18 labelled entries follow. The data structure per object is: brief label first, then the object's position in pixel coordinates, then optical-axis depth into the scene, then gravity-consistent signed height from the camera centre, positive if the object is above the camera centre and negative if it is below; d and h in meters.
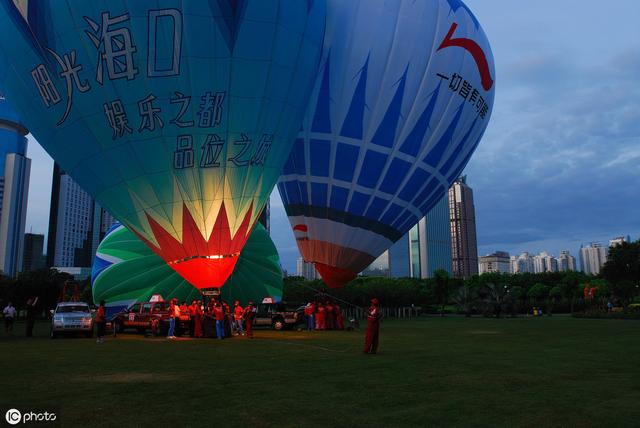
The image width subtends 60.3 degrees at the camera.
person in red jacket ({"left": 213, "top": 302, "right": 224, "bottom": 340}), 19.36 -0.40
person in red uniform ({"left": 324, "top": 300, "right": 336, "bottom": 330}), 25.69 -0.51
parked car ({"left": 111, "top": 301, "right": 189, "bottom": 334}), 21.70 -0.44
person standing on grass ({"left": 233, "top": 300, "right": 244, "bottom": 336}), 21.44 -0.39
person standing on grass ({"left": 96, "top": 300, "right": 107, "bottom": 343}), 17.56 -0.46
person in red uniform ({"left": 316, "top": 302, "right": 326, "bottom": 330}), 25.53 -0.53
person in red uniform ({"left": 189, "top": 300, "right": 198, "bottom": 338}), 20.19 -0.40
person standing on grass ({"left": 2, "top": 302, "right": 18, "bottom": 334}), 23.45 -0.28
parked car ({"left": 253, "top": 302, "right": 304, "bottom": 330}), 26.70 -0.41
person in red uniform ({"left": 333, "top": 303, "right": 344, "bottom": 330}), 26.00 -0.59
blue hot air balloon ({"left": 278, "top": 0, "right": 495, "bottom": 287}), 22.67 +7.73
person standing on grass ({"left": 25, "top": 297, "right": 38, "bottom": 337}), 20.65 -0.20
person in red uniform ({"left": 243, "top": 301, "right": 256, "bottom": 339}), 20.33 -0.41
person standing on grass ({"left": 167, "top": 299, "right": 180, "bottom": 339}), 19.70 -0.48
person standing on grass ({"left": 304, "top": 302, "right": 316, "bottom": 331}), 25.45 -0.44
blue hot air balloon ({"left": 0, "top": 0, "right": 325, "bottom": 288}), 16.22 +6.41
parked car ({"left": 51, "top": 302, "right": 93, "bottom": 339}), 19.77 -0.44
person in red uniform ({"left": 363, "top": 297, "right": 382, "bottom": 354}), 13.38 -0.62
